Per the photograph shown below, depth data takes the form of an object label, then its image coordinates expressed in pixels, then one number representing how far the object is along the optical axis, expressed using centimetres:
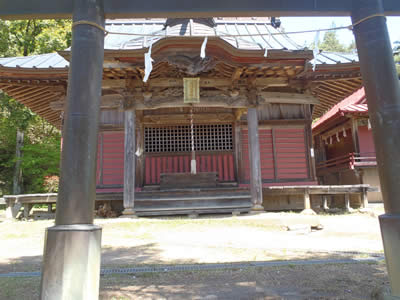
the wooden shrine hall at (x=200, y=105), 741
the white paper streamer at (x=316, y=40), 342
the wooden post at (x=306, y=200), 884
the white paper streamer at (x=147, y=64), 476
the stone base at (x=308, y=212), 830
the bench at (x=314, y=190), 895
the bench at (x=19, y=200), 865
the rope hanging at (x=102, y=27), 232
